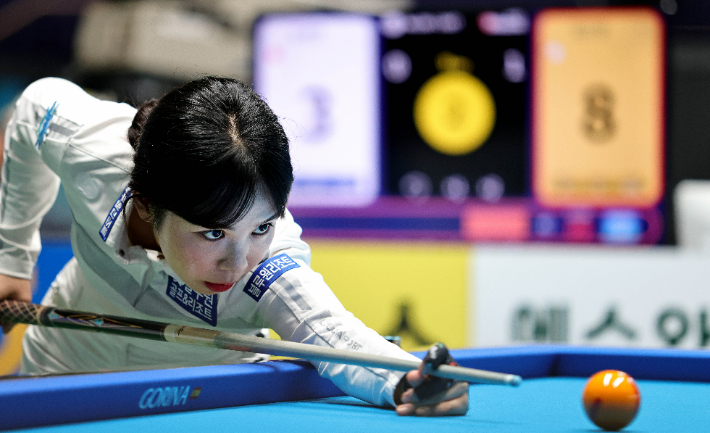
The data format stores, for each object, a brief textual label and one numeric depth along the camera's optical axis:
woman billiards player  2.65
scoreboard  5.89
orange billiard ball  2.54
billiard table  2.49
